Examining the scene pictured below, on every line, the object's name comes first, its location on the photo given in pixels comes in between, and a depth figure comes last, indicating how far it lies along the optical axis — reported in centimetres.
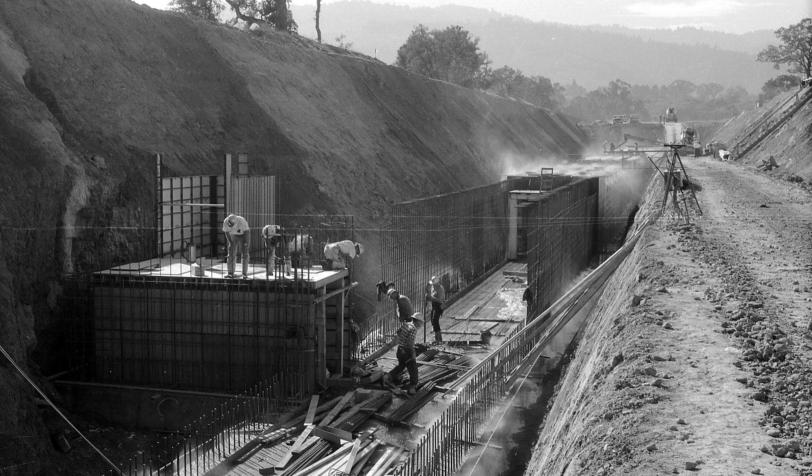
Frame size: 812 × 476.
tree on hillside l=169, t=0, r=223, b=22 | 4434
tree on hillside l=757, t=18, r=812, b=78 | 6169
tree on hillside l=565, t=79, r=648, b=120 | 15650
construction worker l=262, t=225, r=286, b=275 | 1455
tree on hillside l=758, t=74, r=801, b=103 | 7912
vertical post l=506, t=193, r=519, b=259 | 2973
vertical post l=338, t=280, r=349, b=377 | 1494
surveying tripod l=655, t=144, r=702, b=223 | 1973
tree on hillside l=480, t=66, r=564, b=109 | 10900
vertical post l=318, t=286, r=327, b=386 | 1412
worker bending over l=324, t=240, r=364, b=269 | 1501
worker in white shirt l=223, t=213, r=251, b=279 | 1424
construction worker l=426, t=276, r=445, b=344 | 1758
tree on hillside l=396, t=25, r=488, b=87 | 7431
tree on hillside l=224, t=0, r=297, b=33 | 4431
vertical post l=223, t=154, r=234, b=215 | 1931
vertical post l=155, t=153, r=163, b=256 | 1708
